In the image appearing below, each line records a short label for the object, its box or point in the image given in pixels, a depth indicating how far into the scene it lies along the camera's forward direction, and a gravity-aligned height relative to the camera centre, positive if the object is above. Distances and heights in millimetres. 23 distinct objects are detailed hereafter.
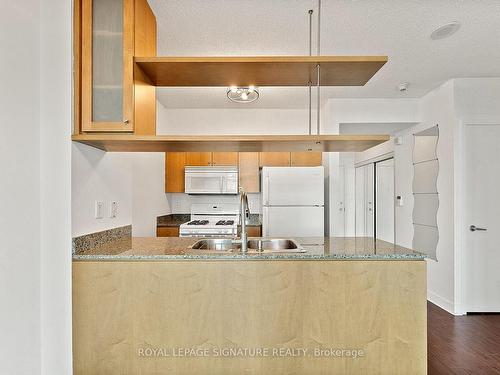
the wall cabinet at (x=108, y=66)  1829 +688
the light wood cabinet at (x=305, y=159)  4453 +417
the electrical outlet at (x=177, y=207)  4848 -253
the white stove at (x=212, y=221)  4121 -423
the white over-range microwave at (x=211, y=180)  4449 +135
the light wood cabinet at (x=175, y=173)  4543 +226
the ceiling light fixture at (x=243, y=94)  3369 +987
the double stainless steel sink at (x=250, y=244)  2326 -386
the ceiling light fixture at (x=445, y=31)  2426 +1199
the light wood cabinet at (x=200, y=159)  4516 +420
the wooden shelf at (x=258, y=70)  1862 +720
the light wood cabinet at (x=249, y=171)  4512 +258
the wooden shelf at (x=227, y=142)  1838 +284
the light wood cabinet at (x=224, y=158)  4508 +427
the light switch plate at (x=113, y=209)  2243 -130
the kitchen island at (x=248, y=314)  1780 -664
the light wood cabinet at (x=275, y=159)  4453 +416
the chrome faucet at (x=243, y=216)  1945 -156
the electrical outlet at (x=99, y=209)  2059 -118
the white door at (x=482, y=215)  3486 -258
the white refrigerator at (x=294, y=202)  3998 -142
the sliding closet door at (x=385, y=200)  5500 -164
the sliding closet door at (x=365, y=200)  6000 -186
